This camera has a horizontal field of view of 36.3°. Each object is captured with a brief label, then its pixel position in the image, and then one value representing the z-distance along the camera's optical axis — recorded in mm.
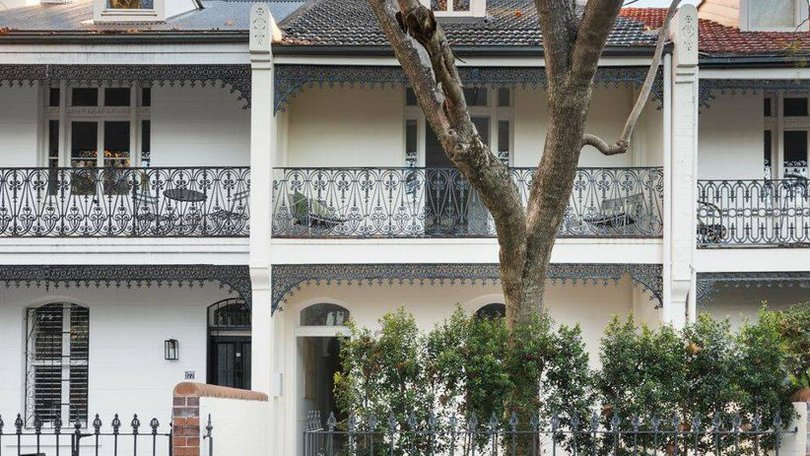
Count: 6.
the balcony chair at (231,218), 17641
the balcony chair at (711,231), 17562
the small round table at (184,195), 17453
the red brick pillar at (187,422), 10523
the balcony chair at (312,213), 17641
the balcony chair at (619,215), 17656
